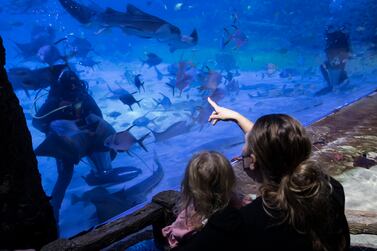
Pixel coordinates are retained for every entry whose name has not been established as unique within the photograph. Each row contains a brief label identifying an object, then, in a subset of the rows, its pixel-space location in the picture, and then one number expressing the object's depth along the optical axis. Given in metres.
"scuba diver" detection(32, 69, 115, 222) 4.58
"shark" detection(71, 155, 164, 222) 4.33
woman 1.35
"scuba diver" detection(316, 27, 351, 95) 11.13
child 1.71
